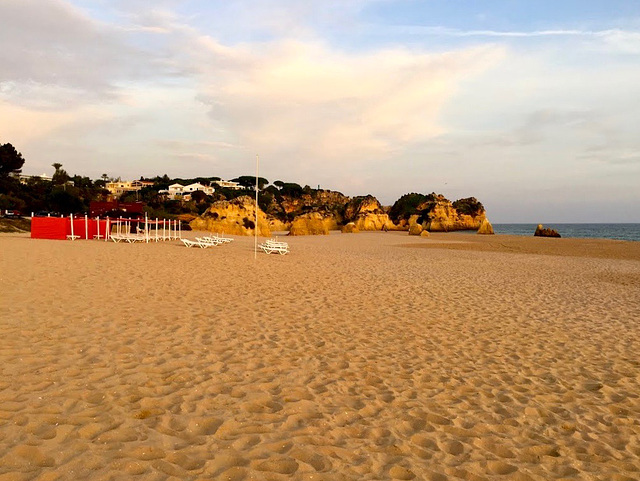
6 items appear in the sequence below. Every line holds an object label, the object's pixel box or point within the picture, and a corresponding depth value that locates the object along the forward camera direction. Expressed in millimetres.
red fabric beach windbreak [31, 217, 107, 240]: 24125
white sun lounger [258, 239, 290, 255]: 21516
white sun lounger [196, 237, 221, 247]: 23166
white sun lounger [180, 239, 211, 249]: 22703
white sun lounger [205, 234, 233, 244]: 25616
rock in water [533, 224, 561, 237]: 50756
